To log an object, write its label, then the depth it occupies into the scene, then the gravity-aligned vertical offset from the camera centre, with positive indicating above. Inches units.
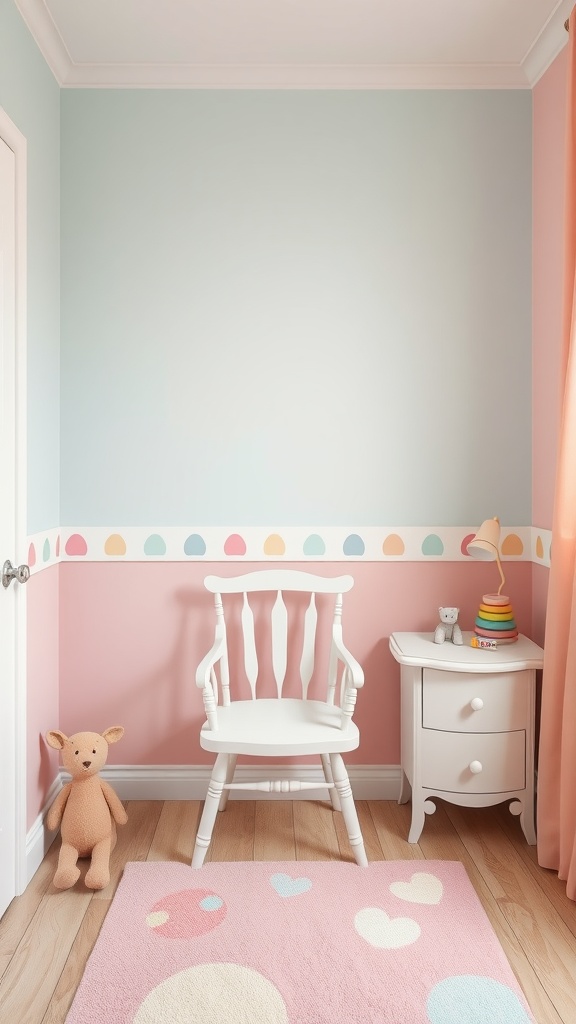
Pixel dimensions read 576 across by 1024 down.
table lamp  99.7 -20.2
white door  82.0 -5.9
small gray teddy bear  100.7 -23.0
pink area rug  65.8 -49.2
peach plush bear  87.2 -43.9
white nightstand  93.9 -34.6
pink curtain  83.9 -21.1
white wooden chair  87.7 -31.8
